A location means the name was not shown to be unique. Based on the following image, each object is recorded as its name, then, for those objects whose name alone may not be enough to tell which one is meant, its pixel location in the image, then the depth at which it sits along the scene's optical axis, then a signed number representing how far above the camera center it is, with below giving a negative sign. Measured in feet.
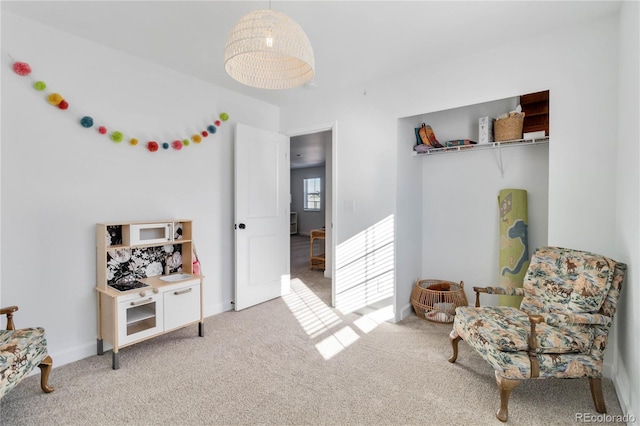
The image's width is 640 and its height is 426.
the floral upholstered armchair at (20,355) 5.30 -2.66
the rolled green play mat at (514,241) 9.37 -1.03
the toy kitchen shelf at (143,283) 7.84 -2.08
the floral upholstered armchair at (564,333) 5.80 -2.47
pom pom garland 7.07 +2.46
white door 11.36 -0.32
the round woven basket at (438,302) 10.08 -3.14
